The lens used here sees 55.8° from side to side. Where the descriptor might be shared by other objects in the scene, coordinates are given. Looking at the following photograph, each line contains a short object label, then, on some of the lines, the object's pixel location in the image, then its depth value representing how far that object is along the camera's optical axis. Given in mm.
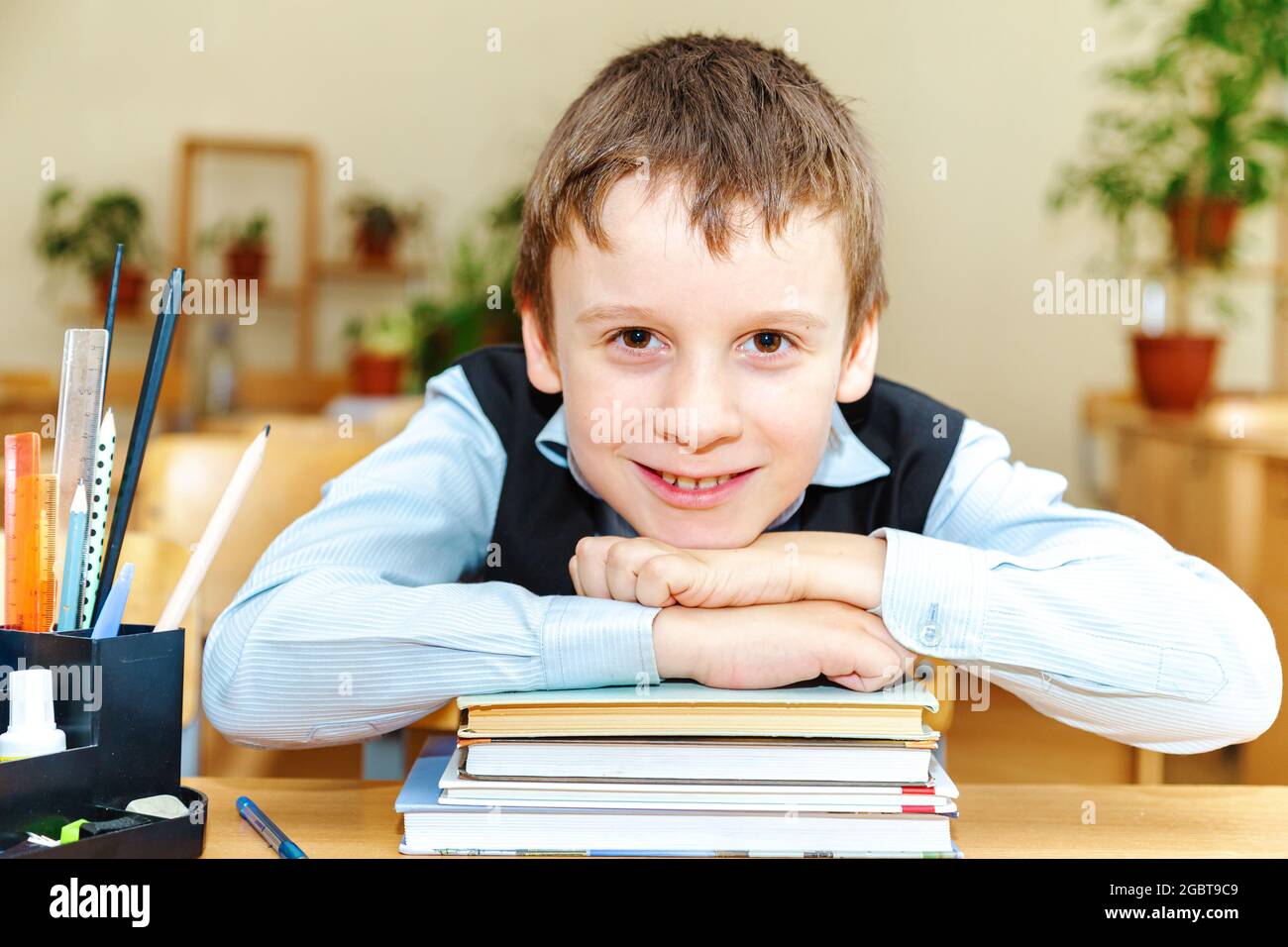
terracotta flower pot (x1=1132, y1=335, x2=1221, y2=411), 3229
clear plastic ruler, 596
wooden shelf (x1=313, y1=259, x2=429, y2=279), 5492
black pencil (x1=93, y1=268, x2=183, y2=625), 579
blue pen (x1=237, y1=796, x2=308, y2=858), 610
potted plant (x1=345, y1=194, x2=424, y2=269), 5326
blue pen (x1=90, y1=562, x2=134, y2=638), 582
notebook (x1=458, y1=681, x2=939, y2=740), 574
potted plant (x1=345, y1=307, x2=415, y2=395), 4715
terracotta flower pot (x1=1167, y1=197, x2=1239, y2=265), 3252
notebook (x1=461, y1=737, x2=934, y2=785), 579
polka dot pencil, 604
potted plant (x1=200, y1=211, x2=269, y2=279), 5391
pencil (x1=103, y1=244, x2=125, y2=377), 598
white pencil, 578
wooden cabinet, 1559
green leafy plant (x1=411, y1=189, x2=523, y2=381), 4250
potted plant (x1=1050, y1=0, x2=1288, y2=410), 3049
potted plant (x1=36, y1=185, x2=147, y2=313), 5316
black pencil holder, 562
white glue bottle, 572
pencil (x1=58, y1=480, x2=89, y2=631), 592
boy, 701
